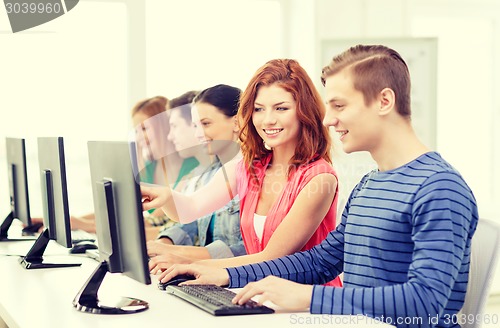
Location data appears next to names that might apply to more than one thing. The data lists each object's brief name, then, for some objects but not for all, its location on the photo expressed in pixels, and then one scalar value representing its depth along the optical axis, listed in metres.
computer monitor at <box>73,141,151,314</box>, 1.78
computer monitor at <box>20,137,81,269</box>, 2.51
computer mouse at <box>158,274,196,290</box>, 2.10
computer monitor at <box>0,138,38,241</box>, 3.26
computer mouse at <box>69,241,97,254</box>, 2.95
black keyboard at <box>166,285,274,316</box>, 1.74
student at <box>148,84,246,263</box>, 2.75
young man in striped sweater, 1.64
